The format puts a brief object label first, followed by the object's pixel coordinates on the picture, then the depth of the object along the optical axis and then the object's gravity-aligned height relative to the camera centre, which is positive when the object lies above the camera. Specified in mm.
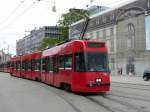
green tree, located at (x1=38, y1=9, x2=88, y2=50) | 46194 +9587
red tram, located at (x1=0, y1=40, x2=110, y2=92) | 9604 -203
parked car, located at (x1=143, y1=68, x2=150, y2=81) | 21097 -1432
